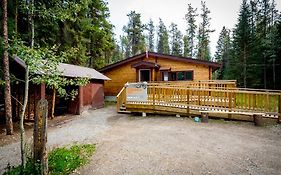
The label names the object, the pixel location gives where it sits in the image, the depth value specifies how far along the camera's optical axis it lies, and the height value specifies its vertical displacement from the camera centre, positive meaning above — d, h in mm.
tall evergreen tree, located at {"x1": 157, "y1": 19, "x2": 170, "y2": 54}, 34218 +13709
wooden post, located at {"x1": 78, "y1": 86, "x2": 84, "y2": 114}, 8327 -572
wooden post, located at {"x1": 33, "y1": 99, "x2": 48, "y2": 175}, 2623 -1017
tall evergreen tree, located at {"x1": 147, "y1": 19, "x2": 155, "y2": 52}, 38530 +16070
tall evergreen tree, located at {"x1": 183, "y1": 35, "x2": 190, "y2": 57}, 29576 +9878
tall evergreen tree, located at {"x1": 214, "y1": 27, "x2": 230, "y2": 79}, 28789 +10055
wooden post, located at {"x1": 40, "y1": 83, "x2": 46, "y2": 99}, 6456 -107
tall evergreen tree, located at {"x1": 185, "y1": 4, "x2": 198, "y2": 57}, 27050 +13721
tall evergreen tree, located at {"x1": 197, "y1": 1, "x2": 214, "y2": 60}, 25151 +11416
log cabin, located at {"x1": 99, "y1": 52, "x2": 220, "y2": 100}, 10906 +1760
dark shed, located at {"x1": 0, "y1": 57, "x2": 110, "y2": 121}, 6705 -344
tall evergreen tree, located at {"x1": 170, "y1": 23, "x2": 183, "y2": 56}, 32103 +13303
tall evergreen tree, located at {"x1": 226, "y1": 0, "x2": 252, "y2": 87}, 18430 +6372
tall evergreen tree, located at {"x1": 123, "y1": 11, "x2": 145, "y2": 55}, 25652 +11316
